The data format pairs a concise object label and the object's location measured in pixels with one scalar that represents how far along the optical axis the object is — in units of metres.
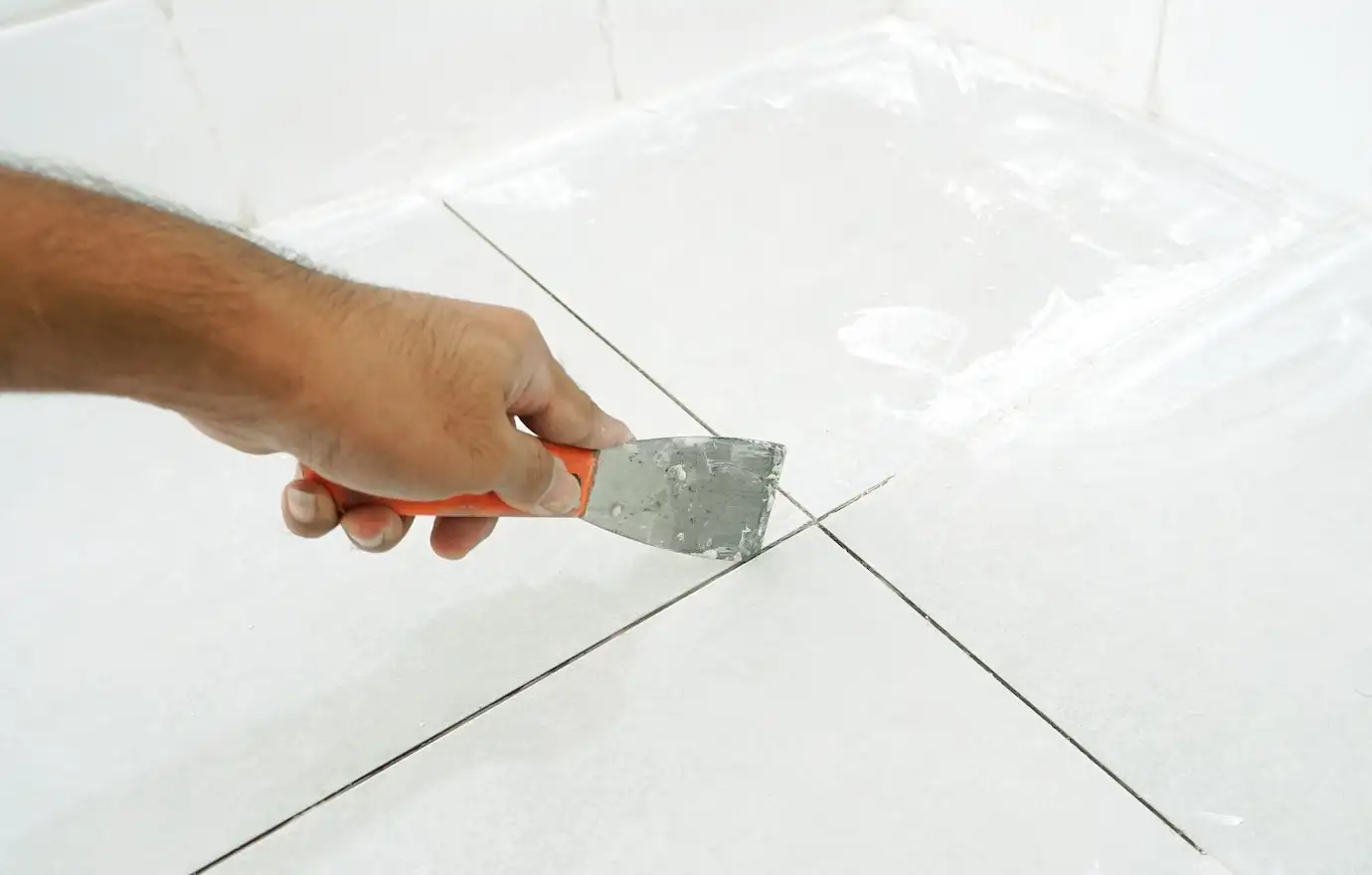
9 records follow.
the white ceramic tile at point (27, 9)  0.93
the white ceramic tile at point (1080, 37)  1.14
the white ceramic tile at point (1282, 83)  0.97
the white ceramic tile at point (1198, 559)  0.62
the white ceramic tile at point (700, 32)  1.23
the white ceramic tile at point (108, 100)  0.95
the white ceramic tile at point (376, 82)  1.04
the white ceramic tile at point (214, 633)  0.65
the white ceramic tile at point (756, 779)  0.60
